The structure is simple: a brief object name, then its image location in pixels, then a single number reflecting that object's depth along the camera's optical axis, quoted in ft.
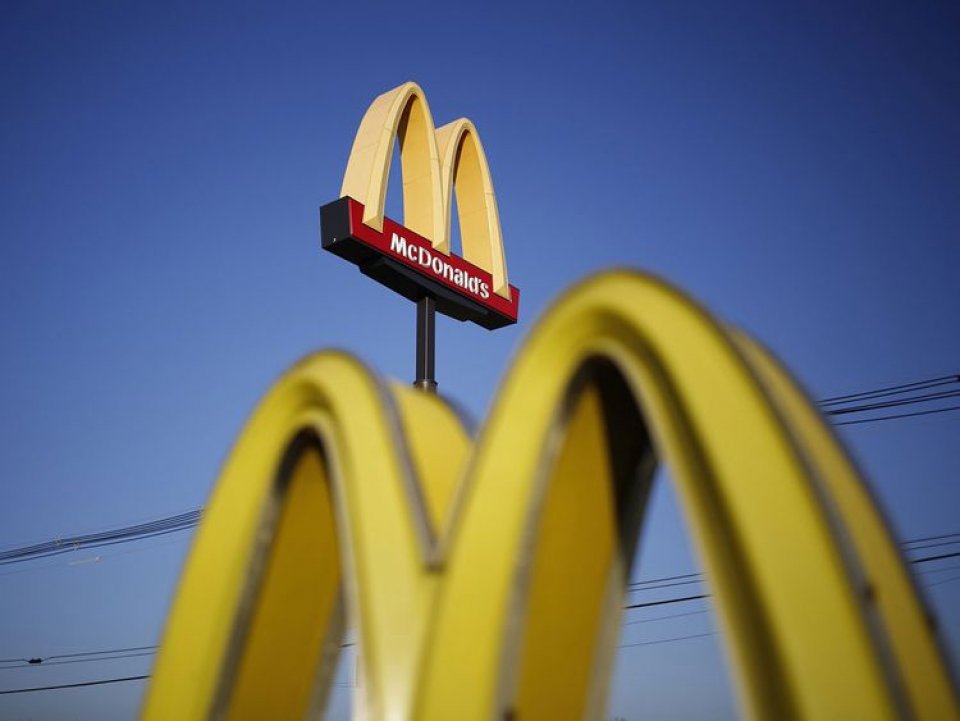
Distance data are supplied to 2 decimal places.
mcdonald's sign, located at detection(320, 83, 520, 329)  64.34
